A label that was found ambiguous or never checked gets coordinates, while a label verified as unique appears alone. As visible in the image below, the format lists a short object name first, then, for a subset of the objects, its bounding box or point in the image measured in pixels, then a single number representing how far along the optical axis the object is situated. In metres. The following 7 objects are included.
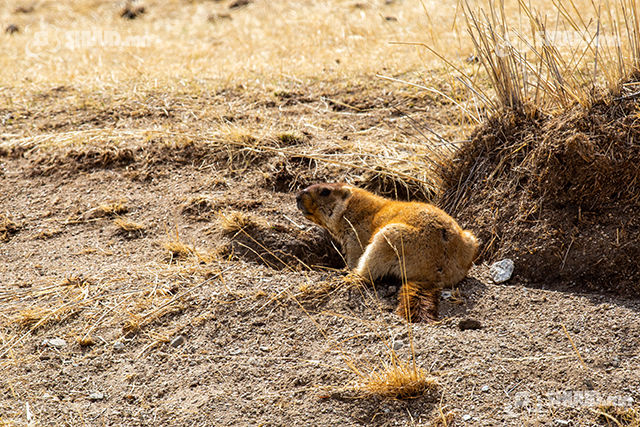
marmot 9.56
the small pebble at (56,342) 9.36
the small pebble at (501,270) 10.30
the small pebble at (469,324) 9.08
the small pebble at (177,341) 9.27
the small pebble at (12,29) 27.62
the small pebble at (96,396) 8.41
